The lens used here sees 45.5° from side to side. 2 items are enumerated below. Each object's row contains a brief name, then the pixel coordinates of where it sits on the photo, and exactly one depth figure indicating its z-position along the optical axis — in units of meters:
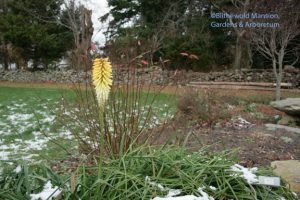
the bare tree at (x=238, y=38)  16.92
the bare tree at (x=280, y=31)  11.45
